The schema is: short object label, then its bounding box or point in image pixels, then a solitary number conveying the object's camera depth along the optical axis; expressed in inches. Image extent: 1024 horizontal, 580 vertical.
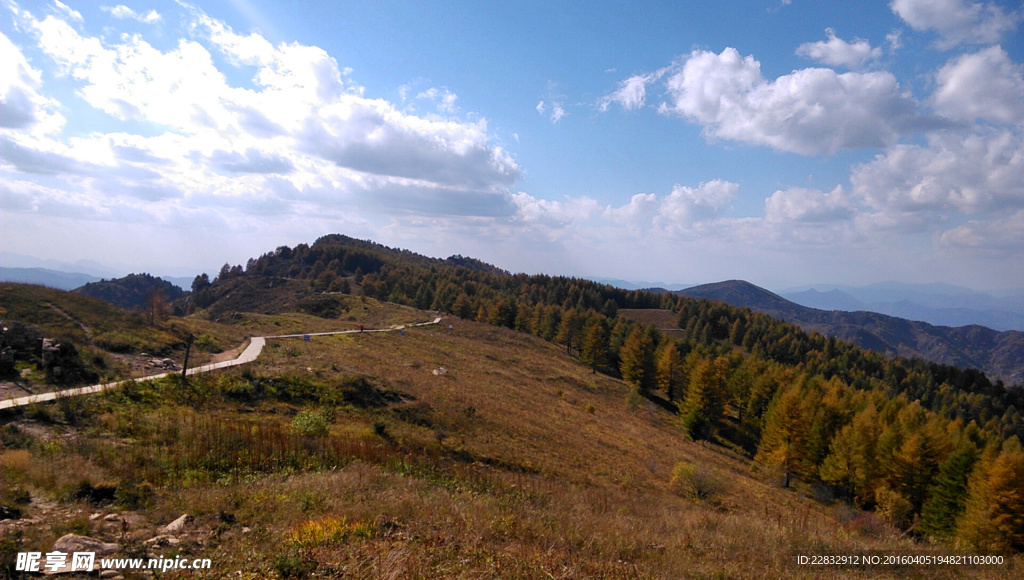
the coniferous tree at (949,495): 1146.7
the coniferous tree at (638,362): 2691.9
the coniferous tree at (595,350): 2965.1
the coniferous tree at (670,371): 2706.7
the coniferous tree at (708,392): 2214.6
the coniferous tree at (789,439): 1688.0
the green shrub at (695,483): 908.0
